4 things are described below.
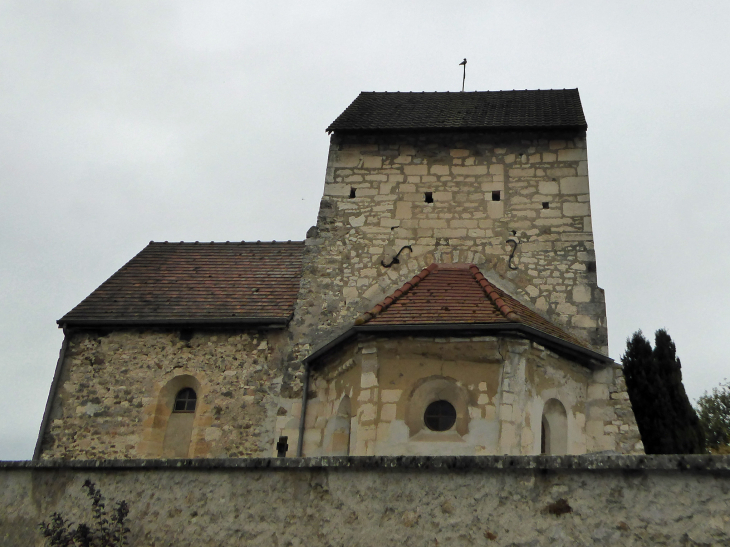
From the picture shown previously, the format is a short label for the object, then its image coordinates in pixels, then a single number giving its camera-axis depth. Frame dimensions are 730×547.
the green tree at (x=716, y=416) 24.66
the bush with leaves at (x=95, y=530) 6.03
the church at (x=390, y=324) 9.93
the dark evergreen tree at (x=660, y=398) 14.71
